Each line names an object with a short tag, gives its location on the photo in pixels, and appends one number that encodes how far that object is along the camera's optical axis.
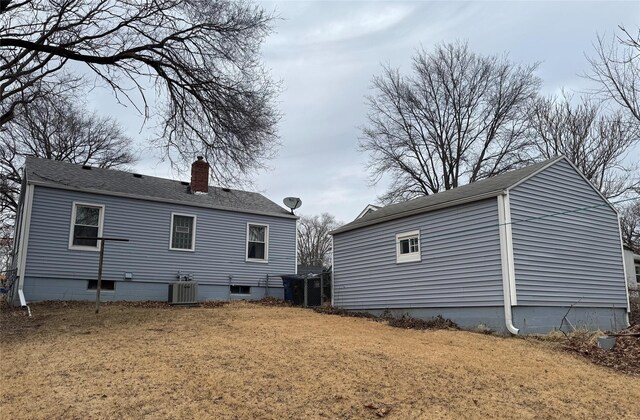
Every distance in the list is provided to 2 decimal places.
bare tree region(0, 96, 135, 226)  20.84
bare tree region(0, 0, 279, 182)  9.97
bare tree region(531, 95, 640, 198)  22.52
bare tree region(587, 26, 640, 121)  11.82
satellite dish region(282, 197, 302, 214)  17.70
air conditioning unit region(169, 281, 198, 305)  14.26
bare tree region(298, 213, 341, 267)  46.75
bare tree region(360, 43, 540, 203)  24.73
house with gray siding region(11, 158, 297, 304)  12.89
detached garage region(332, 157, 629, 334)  9.55
